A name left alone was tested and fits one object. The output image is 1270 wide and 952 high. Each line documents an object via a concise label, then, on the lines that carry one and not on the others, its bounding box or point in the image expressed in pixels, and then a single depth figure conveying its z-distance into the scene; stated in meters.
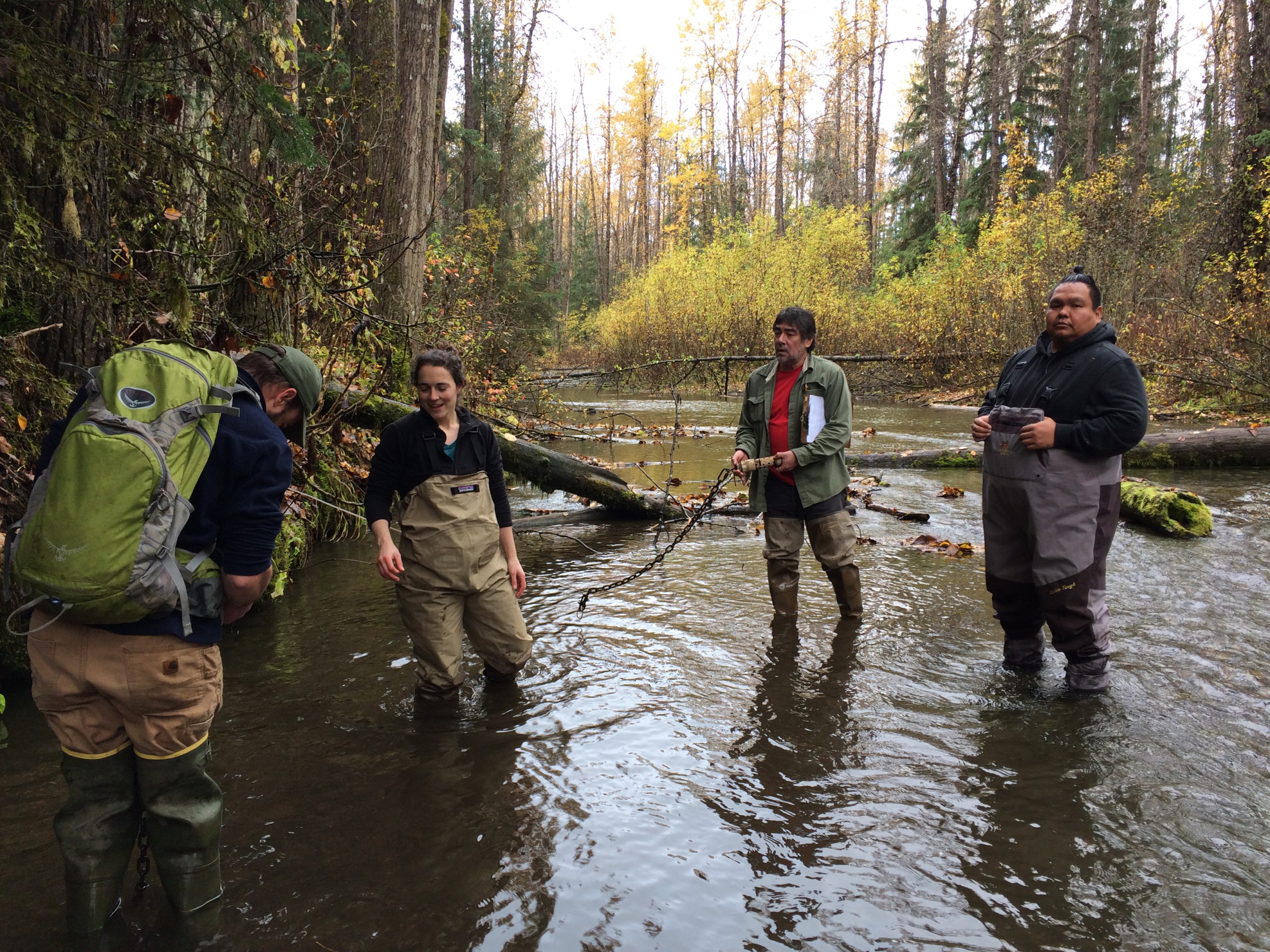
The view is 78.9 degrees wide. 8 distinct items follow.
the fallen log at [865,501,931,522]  8.64
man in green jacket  5.25
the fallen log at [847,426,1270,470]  10.78
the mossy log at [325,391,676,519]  7.63
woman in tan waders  3.93
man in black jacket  3.93
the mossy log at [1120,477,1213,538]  7.61
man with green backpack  2.06
